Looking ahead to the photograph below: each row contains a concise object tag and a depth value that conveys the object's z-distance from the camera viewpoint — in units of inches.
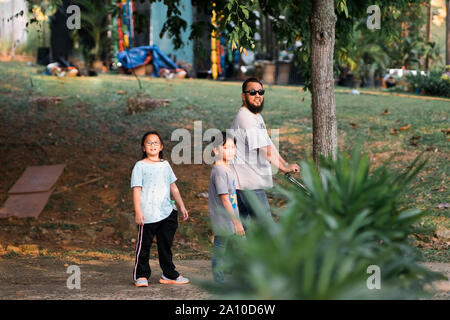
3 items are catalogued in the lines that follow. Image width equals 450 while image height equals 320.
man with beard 442.6
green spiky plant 228.7
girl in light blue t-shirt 432.8
